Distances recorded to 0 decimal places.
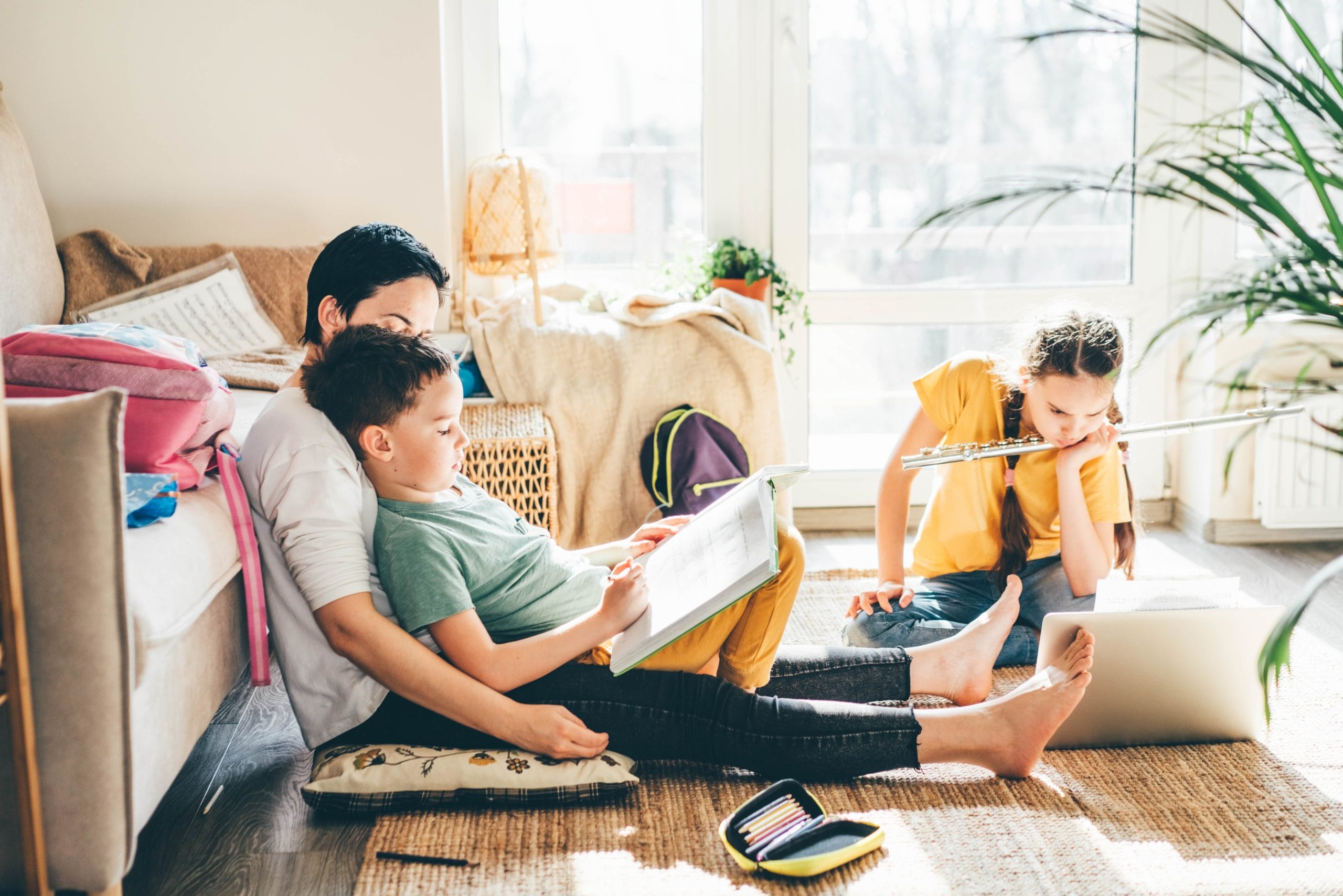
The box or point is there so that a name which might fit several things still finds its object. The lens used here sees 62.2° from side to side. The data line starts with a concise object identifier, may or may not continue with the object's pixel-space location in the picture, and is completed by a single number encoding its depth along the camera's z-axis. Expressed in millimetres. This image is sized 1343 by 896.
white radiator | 2744
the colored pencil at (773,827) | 1323
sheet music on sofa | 2387
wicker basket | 2271
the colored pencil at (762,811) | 1346
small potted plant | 2824
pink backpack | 1256
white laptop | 1550
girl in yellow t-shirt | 1836
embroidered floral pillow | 1432
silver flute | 1735
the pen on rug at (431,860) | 1320
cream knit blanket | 2510
